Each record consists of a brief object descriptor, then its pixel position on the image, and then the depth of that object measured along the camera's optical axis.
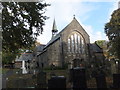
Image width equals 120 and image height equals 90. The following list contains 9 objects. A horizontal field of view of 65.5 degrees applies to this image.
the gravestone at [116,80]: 5.07
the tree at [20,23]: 5.80
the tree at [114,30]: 14.72
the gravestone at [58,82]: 4.11
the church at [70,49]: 20.74
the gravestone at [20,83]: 6.90
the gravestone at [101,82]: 4.89
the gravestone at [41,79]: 6.01
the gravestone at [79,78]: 4.47
